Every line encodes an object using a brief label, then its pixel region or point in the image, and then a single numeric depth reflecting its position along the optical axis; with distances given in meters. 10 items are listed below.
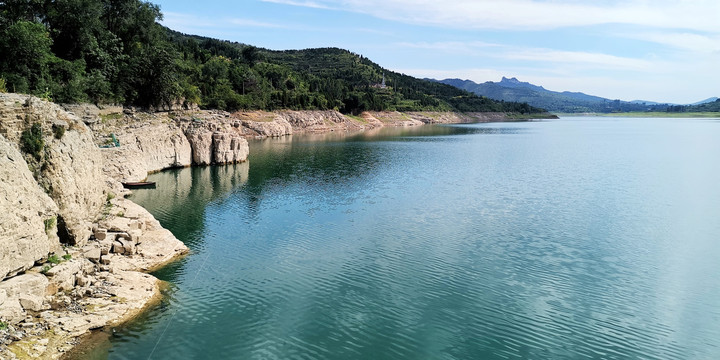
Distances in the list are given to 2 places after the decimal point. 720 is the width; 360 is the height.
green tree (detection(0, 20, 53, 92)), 39.56
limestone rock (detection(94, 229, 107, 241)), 23.67
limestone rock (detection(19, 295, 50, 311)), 16.53
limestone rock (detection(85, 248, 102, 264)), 21.45
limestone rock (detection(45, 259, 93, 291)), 18.19
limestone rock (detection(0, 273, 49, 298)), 16.23
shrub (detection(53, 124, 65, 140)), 23.13
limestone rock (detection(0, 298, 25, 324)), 15.48
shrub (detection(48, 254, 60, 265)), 19.00
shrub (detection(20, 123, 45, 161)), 21.06
